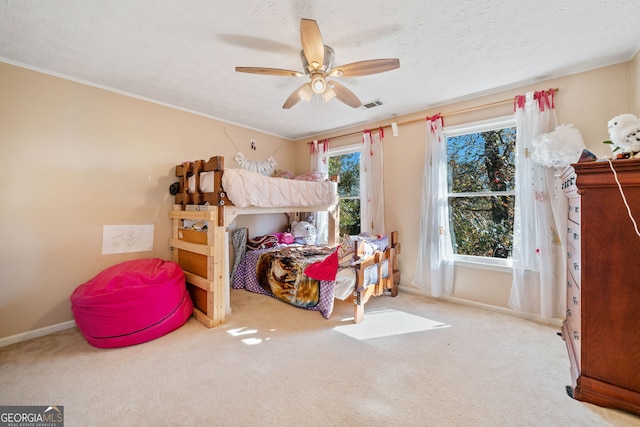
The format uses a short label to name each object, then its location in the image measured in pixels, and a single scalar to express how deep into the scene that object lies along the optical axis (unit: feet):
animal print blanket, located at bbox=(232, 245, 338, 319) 8.24
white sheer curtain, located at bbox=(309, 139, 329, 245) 13.33
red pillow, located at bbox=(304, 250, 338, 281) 7.85
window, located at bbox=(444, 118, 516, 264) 8.88
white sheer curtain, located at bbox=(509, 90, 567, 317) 7.56
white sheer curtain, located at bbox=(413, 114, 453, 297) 9.58
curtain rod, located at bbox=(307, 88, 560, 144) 8.42
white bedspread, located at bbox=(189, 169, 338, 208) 7.98
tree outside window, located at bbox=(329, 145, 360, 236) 12.80
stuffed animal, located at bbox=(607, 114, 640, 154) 4.30
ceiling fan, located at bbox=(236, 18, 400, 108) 4.97
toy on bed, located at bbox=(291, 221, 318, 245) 12.89
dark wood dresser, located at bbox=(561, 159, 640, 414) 4.24
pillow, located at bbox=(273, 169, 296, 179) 11.88
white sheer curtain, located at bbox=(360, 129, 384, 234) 11.25
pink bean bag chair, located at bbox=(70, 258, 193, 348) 6.38
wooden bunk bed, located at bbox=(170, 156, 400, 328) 7.80
